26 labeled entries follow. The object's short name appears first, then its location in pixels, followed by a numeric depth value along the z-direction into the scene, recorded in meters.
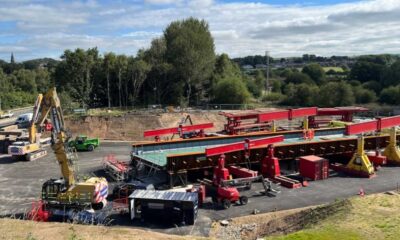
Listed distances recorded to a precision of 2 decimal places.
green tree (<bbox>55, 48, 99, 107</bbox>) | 58.16
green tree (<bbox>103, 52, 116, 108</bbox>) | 60.22
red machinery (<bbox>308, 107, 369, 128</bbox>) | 38.48
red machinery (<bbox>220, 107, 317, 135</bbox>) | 34.44
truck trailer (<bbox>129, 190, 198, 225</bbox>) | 19.00
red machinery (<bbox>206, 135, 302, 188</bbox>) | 24.39
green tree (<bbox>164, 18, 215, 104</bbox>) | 59.97
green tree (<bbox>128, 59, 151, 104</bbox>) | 58.06
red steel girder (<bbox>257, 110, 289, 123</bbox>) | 34.25
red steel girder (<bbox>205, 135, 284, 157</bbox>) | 24.17
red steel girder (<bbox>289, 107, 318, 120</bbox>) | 35.03
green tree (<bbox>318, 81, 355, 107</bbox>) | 65.00
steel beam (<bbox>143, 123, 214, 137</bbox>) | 32.03
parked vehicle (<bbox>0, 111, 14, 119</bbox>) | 60.21
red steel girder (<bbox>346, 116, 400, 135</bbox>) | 26.42
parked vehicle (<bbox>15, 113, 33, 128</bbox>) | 48.00
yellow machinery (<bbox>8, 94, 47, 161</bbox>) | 32.03
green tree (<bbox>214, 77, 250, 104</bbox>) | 60.97
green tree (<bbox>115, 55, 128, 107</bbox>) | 59.44
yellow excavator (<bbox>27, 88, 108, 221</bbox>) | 20.48
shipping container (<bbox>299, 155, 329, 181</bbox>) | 26.17
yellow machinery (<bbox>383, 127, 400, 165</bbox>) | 29.76
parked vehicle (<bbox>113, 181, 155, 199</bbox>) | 22.72
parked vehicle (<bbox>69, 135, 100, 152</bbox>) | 36.00
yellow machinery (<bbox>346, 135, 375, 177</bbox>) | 26.81
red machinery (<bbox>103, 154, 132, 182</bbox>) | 26.69
